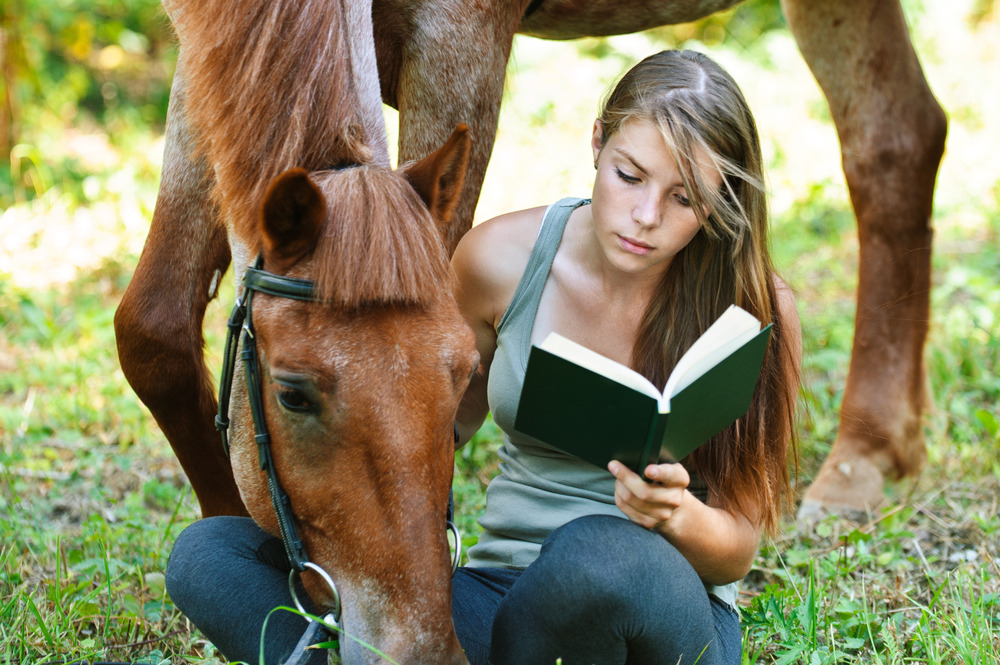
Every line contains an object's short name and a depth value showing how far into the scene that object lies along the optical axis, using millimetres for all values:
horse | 4785
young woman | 4857
